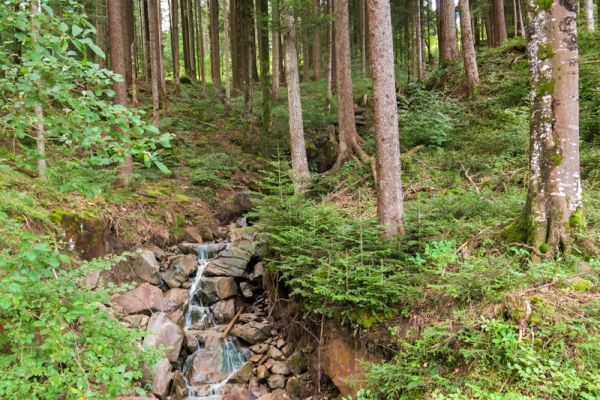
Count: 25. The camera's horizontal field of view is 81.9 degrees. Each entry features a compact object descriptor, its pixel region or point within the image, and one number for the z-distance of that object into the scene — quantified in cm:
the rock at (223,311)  777
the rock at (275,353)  652
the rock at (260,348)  677
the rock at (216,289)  807
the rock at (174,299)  755
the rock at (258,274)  873
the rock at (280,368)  619
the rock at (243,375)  631
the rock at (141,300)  692
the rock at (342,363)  486
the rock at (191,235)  991
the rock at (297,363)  603
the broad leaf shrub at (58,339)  293
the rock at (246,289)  831
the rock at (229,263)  856
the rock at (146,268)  794
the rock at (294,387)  573
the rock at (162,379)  560
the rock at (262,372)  626
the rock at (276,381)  600
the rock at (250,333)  702
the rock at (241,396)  598
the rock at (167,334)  632
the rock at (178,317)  726
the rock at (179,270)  820
